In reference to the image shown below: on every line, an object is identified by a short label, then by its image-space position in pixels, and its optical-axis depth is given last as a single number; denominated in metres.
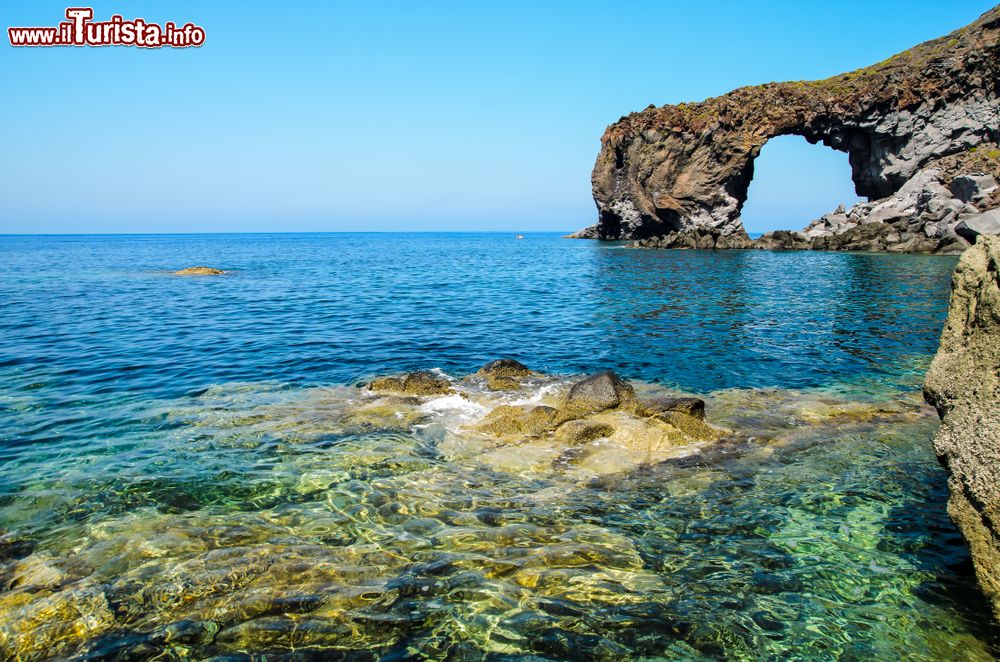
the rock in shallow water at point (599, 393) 13.29
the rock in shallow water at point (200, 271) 51.03
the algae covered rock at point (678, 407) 12.41
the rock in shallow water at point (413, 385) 15.49
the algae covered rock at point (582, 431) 11.64
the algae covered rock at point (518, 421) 12.31
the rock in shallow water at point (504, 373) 16.11
